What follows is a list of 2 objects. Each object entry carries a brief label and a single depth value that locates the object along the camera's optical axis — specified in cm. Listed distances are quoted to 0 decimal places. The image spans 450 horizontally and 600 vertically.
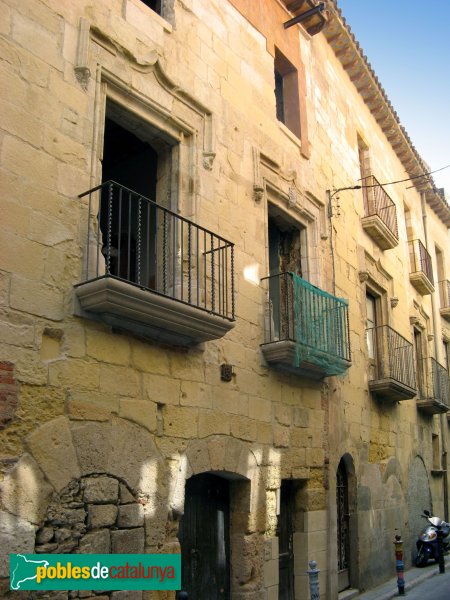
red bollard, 951
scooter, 1195
